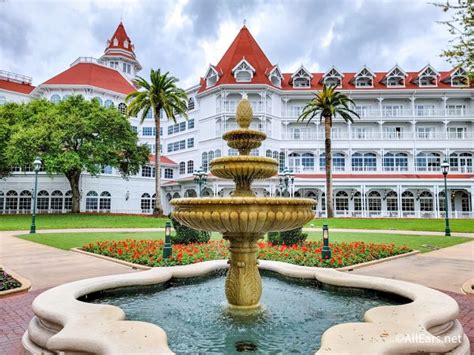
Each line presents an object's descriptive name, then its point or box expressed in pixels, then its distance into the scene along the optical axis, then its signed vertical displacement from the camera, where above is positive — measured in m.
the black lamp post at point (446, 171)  19.42 +1.73
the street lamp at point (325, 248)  10.68 -1.56
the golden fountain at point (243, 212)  4.39 -0.17
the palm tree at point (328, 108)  33.47 +9.65
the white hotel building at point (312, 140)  39.50 +7.52
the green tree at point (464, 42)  7.72 +3.79
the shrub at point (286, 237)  13.56 -1.52
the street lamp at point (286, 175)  19.94 +1.50
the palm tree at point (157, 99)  33.41 +10.20
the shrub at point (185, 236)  13.86 -1.51
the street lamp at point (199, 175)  20.81 +1.55
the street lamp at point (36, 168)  19.86 +1.96
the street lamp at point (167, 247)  10.72 -1.52
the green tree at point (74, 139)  30.66 +5.95
